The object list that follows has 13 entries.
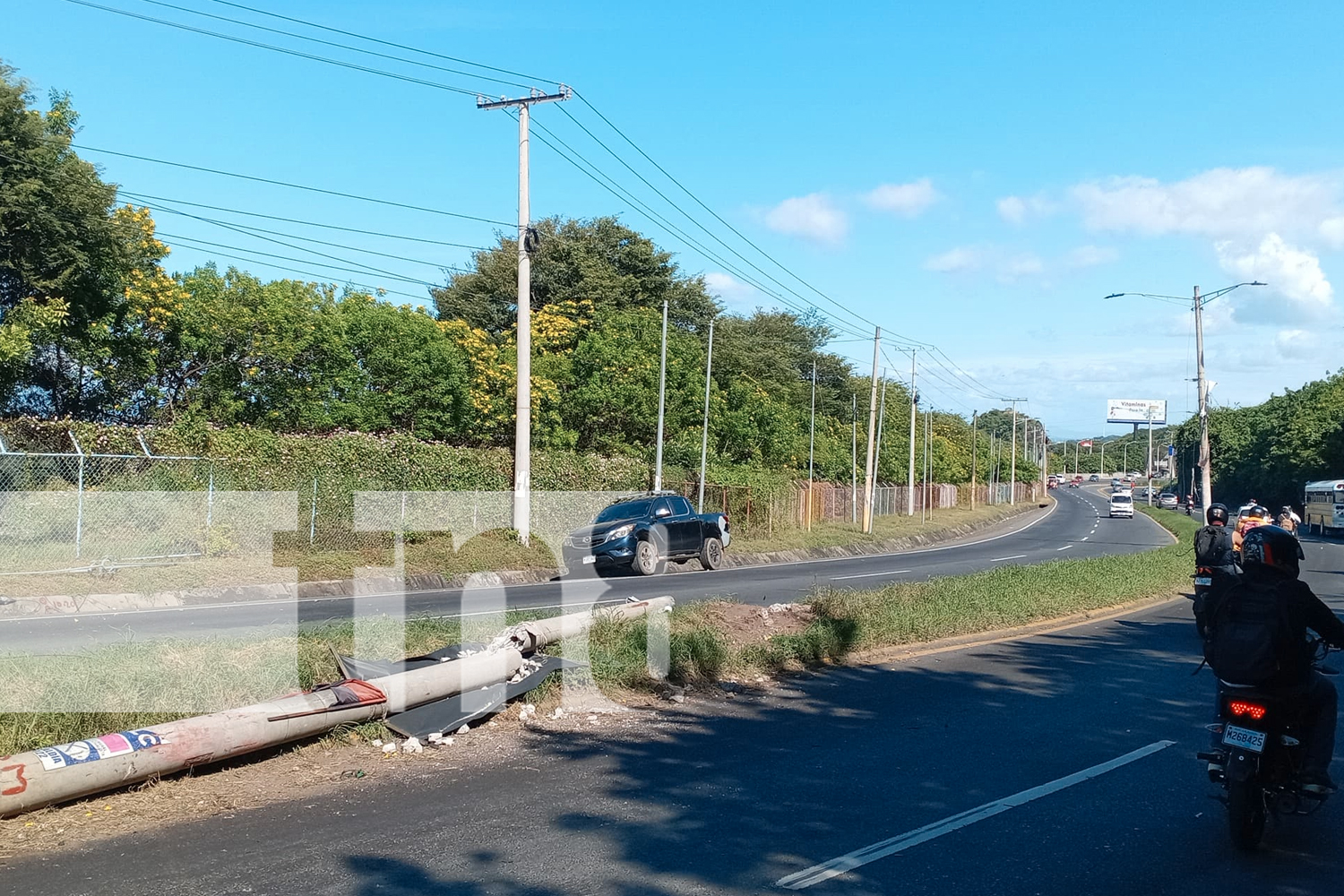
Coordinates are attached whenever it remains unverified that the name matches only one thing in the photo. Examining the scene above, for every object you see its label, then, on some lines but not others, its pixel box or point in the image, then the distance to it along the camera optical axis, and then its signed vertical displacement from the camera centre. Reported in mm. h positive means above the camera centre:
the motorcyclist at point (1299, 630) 5980 -793
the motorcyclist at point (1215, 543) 13688 -743
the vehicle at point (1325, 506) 54031 -1093
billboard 147250 +9520
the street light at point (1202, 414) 33125 +2057
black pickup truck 23609 -1388
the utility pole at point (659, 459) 31000 +424
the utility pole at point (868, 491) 43281 -540
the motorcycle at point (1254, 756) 5809 -1450
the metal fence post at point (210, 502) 19566 -616
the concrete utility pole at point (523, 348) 24578 +2753
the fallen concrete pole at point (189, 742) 5961 -1656
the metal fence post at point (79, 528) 17719 -1003
